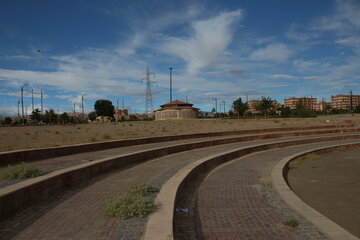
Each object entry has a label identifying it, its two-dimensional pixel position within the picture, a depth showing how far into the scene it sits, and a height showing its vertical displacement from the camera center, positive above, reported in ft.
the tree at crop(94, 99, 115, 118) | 338.34 +18.76
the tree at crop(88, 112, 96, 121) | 408.05 +7.57
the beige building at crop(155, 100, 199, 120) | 222.48 +7.14
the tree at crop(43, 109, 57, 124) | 318.90 +7.34
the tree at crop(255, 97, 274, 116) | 235.40 +11.97
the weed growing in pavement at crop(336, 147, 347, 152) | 47.01 -6.60
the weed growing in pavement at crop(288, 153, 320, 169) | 32.35 -6.59
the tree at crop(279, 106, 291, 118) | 270.79 +6.63
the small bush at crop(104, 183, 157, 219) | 13.60 -5.08
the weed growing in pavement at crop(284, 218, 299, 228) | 13.26 -5.93
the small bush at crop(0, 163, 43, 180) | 20.14 -4.30
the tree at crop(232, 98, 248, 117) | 268.21 +12.25
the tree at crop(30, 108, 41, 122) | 328.08 +7.76
